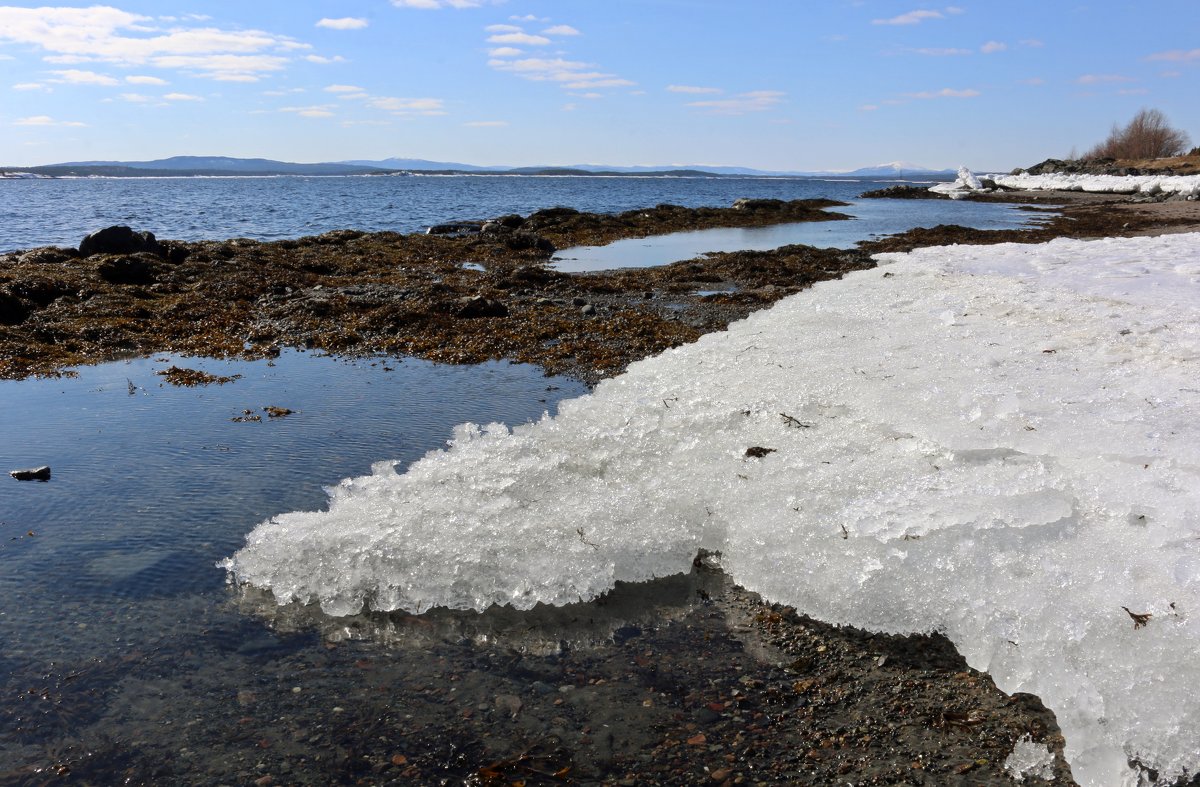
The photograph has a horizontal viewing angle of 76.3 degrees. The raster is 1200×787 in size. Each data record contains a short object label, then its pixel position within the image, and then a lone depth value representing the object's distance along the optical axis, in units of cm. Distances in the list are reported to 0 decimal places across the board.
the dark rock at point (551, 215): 3337
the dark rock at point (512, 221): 3067
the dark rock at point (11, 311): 1180
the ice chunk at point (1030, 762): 299
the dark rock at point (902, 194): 7269
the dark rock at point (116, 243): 1773
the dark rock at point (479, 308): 1282
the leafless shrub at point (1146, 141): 8331
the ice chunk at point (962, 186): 6953
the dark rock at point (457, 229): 2958
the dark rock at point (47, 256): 1688
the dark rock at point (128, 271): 1505
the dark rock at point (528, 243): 2383
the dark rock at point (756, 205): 4410
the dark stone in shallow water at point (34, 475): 596
